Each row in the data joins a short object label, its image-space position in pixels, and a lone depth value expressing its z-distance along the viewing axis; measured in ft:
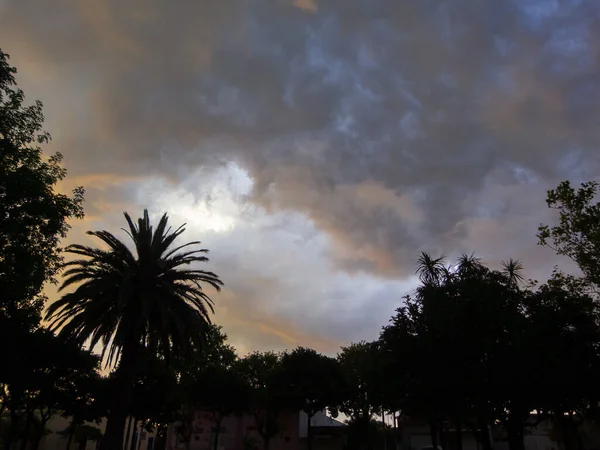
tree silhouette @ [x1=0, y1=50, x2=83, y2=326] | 66.64
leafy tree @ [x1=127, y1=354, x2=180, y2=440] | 166.50
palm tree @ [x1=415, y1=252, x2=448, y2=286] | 134.82
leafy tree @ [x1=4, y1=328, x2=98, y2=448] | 120.78
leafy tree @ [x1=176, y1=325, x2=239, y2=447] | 213.66
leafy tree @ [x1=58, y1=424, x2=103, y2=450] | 256.52
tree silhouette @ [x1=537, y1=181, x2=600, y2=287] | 89.86
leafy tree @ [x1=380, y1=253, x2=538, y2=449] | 114.42
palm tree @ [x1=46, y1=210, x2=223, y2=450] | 91.04
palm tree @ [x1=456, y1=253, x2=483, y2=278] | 128.20
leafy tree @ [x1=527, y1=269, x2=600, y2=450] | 110.93
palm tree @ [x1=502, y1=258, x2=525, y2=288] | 130.41
